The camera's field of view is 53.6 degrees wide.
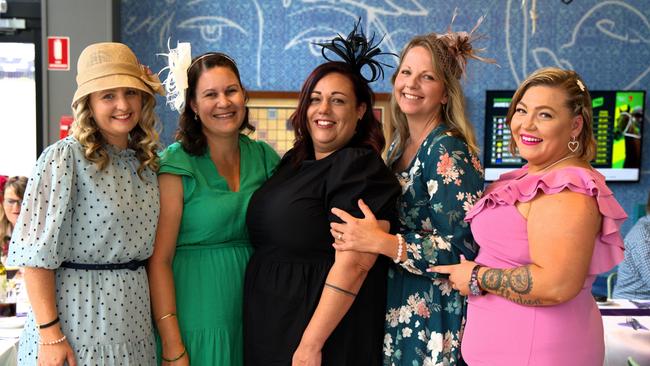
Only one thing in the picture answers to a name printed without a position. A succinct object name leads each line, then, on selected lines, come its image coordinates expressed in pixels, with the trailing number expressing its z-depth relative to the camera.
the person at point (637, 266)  3.80
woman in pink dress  1.67
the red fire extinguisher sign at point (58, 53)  4.75
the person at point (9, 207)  3.86
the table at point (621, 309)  3.35
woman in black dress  1.94
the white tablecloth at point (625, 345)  2.77
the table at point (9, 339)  2.58
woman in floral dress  1.94
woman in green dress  2.08
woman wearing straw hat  1.82
